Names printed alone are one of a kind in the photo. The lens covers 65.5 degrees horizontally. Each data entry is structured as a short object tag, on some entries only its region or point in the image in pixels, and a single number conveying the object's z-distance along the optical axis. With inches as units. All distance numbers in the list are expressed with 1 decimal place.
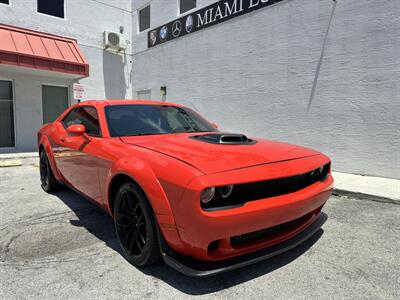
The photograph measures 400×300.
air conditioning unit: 485.7
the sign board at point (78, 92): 333.7
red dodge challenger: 80.4
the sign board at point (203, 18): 330.3
